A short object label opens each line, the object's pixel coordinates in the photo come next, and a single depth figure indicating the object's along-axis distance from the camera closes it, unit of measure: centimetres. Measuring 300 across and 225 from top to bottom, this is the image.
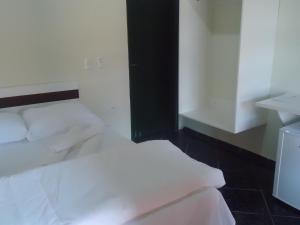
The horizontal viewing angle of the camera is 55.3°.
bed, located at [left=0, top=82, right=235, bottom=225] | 133
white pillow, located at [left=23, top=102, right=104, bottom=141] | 242
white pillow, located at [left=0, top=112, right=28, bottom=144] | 232
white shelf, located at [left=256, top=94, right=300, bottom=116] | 230
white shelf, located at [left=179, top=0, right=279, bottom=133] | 265
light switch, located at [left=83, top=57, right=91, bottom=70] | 308
